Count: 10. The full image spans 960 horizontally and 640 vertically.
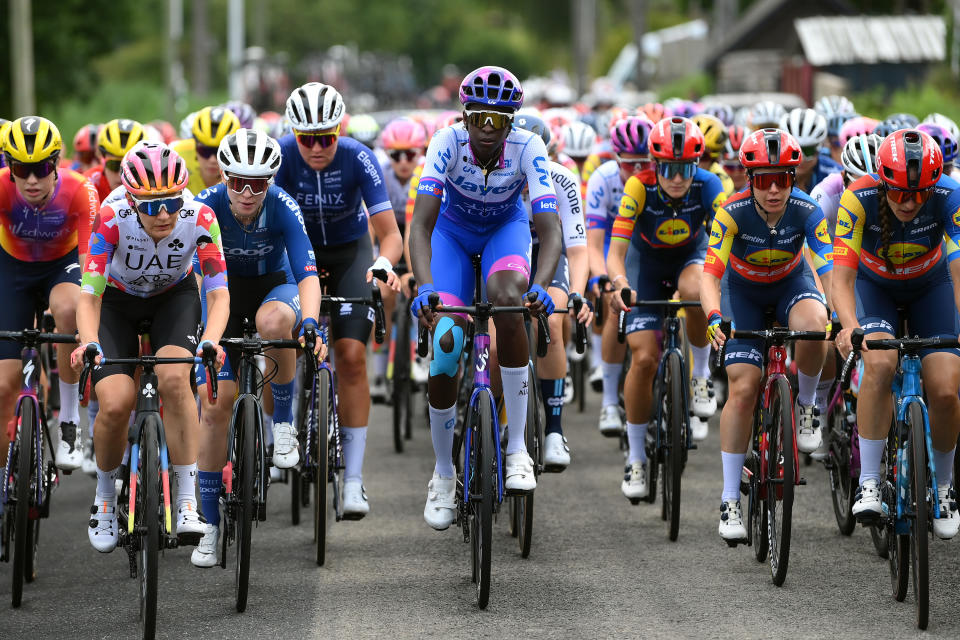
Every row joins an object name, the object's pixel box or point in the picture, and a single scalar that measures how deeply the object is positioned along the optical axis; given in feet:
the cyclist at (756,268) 53.31
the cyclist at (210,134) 67.15
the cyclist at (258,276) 52.08
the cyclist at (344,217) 57.67
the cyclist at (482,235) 50.65
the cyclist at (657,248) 61.98
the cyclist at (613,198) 69.56
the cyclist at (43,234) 55.83
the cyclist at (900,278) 48.37
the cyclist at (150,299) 47.93
